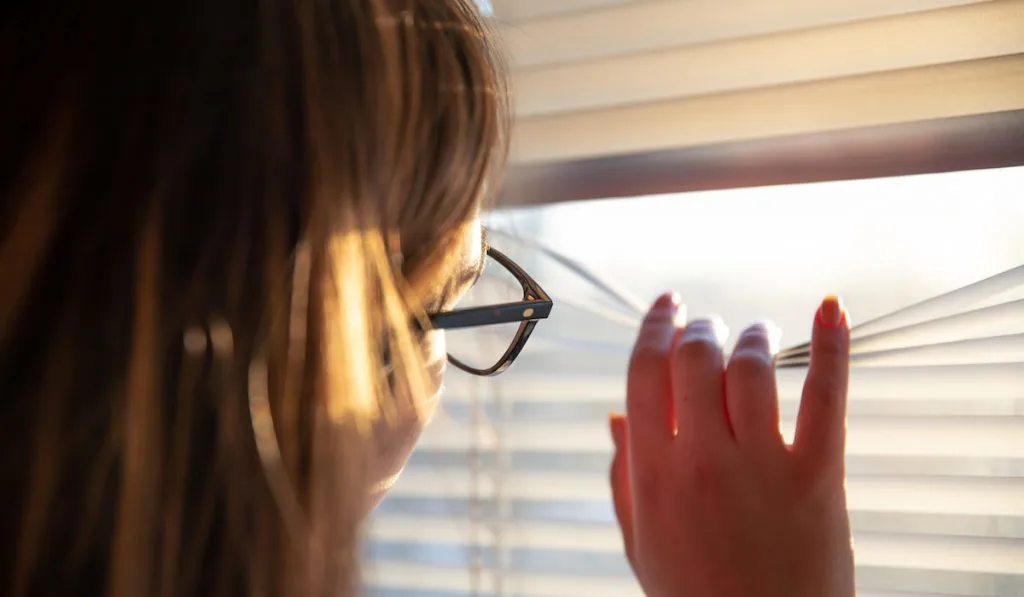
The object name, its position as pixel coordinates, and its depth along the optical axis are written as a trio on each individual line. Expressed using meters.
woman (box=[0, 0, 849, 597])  0.43
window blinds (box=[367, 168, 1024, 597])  0.63
